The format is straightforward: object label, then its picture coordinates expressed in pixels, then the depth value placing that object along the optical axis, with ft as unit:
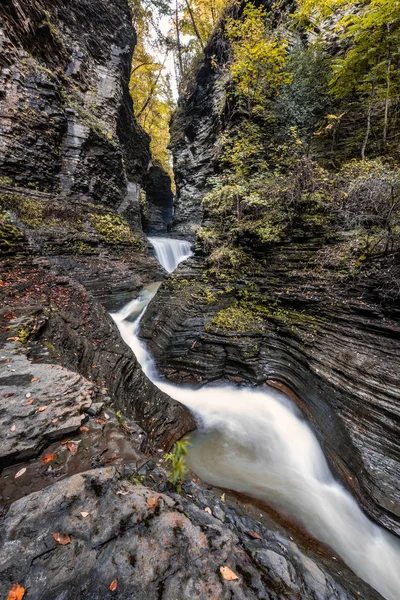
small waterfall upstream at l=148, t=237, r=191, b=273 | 51.13
